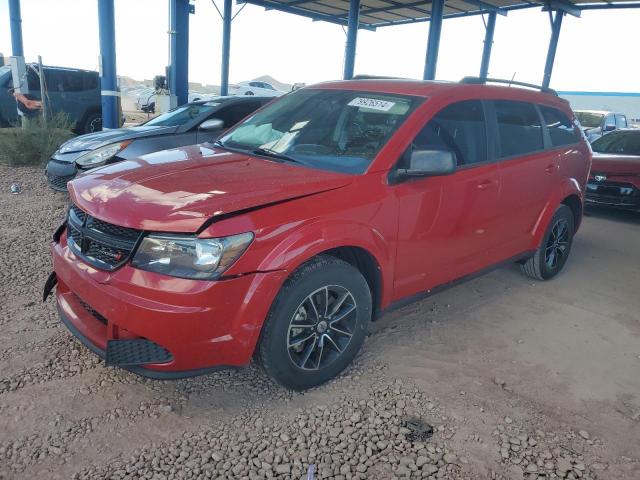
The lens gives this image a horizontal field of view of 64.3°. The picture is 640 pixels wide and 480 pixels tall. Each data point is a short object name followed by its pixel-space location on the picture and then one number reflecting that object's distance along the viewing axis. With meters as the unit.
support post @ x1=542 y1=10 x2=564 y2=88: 15.50
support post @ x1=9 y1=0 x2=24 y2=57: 13.85
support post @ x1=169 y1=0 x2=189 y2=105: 10.94
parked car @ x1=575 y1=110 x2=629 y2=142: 17.30
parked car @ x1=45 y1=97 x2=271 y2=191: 6.28
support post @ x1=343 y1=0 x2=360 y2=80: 14.84
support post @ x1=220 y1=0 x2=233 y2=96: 17.64
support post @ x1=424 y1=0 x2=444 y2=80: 14.77
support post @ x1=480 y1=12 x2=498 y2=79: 17.34
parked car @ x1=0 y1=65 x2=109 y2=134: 13.33
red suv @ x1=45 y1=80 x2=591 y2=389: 2.42
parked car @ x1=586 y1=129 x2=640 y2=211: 7.85
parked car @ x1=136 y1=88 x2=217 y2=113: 20.29
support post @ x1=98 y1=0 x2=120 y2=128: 9.60
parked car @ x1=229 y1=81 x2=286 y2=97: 27.38
